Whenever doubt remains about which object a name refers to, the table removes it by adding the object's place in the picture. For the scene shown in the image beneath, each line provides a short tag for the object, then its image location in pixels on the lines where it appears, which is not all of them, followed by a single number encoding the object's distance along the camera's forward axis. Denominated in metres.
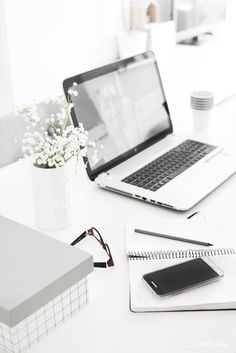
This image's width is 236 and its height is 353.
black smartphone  0.99
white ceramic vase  1.18
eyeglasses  1.10
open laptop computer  1.37
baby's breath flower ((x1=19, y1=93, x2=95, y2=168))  1.16
